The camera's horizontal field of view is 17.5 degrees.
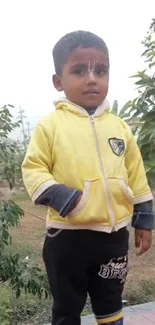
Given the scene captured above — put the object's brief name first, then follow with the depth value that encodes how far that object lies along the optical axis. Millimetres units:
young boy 1626
